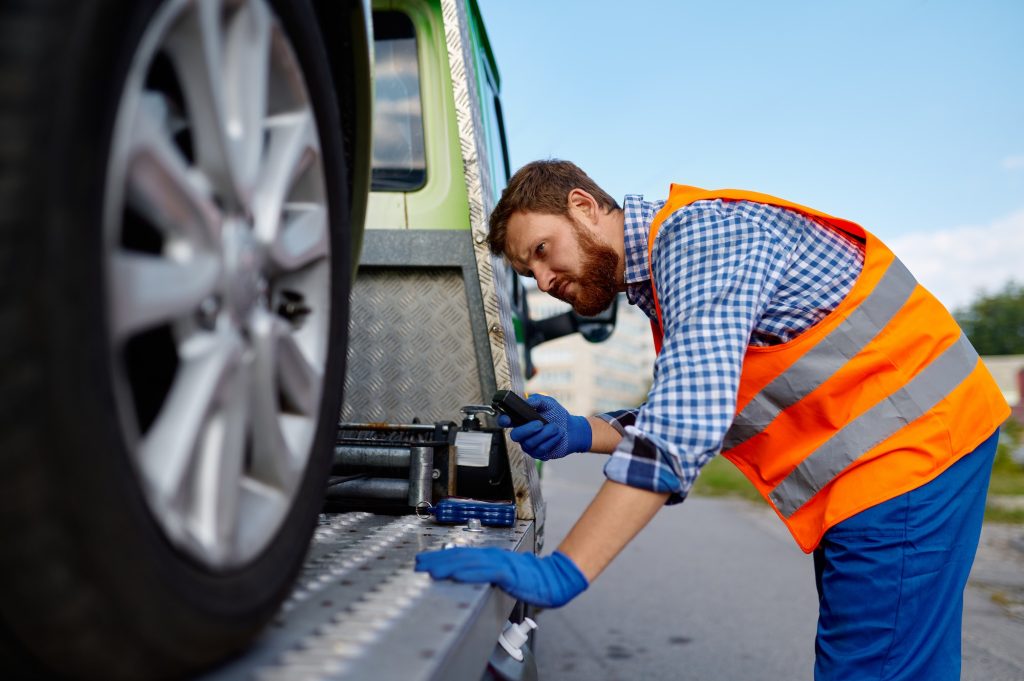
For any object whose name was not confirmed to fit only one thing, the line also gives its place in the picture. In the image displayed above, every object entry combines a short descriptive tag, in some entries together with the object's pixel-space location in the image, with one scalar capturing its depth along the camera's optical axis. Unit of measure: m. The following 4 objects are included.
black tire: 0.77
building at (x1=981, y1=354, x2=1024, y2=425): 46.44
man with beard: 1.96
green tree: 66.31
